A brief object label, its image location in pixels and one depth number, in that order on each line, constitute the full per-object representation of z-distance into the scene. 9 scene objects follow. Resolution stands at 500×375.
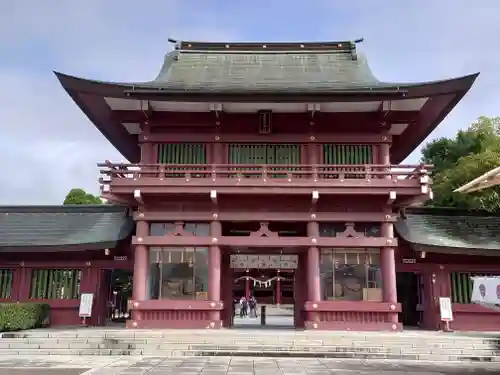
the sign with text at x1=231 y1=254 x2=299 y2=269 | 20.14
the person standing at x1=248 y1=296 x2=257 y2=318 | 36.81
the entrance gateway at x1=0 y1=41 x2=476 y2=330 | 18.33
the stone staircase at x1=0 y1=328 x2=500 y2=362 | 14.52
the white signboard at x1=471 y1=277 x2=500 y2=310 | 13.91
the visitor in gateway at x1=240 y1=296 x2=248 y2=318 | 36.67
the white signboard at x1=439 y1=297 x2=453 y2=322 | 19.17
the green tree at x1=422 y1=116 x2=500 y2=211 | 25.30
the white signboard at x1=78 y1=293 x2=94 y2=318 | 19.98
